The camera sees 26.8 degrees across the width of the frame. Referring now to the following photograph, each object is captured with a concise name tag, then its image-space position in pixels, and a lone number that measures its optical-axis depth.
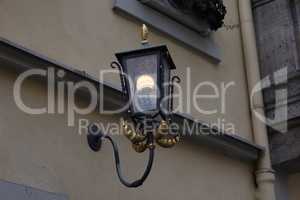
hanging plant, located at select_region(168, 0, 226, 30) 5.32
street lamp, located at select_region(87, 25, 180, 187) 3.56
